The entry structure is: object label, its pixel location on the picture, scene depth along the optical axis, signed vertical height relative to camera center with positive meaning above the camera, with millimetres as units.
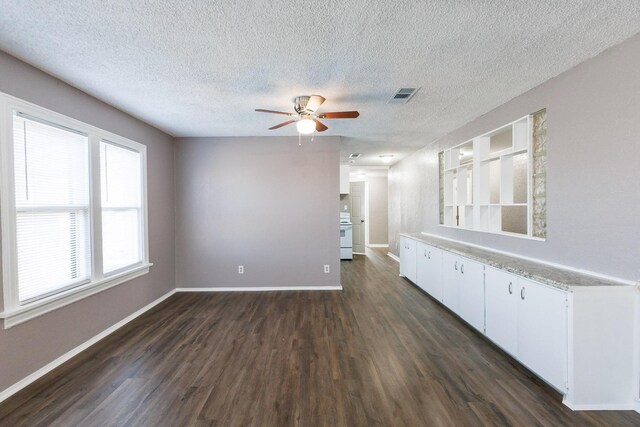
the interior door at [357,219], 8625 -342
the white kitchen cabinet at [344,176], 7098 +794
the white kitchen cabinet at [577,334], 1938 -944
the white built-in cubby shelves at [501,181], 2797 +342
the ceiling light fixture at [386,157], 6492 +1199
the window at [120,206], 3262 +56
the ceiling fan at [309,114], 2848 +1036
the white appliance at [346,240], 7567 -869
